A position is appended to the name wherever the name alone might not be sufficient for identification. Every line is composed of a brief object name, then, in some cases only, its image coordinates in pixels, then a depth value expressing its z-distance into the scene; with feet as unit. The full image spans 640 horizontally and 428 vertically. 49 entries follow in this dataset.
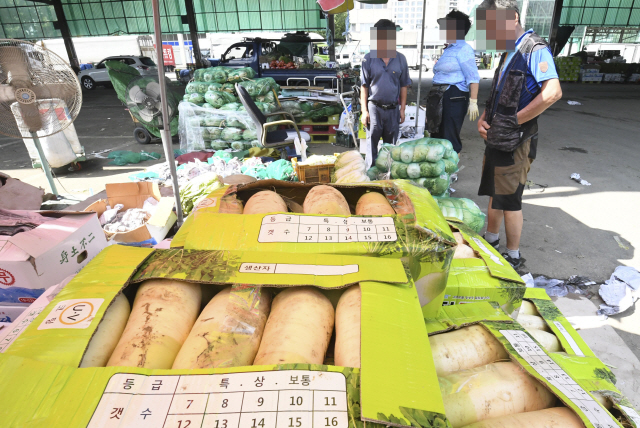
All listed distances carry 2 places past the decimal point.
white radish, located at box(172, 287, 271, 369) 3.07
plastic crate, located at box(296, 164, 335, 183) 12.09
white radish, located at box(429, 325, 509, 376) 3.91
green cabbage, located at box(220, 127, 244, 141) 21.28
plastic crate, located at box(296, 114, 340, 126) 24.12
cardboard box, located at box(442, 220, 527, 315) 5.32
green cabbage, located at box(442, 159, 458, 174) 12.14
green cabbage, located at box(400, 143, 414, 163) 11.75
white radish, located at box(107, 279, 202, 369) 3.12
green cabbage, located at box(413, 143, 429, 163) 11.60
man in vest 8.08
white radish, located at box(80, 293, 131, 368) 3.01
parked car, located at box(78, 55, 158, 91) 56.24
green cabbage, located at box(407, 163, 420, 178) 11.66
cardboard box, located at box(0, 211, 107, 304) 5.05
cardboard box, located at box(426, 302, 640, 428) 3.05
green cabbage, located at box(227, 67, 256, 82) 22.16
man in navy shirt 13.73
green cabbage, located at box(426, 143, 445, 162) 11.52
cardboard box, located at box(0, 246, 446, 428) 2.35
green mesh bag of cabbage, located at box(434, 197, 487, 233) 10.28
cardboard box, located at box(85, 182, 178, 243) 8.17
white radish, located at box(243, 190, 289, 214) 4.91
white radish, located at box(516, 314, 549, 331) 5.63
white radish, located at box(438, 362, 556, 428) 3.30
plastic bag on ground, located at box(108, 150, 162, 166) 20.48
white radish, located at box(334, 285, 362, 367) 3.00
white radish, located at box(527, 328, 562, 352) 5.10
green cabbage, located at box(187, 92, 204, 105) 21.56
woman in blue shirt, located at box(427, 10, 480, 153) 13.99
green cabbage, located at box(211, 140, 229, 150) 21.53
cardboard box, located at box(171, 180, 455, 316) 4.02
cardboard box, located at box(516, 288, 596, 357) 4.98
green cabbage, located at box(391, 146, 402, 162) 11.93
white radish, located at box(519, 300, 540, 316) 6.02
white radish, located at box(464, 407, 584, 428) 2.96
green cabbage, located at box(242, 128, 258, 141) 21.34
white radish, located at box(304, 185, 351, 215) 4.94
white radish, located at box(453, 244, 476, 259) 6.19
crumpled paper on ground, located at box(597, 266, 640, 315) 8.47
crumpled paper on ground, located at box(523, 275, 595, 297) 9.26
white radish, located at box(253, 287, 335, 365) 3.16
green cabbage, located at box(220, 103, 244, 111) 21.40
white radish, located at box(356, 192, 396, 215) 4.99
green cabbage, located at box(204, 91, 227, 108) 21.39
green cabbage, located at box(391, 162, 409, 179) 11.80
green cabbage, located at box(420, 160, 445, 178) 11.67
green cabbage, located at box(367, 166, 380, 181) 12.34
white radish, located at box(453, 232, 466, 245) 6.58
